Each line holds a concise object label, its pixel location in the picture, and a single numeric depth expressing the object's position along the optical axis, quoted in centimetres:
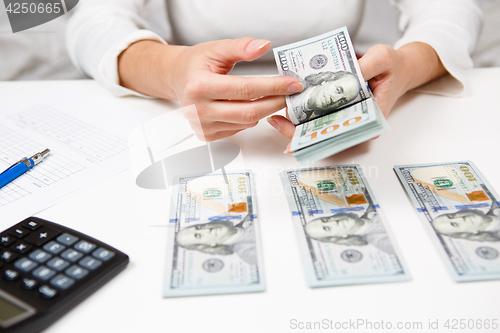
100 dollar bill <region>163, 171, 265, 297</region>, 47
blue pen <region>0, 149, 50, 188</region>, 66
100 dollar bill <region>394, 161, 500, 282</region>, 48
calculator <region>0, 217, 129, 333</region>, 42
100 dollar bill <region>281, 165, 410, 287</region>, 48
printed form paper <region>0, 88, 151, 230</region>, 65
